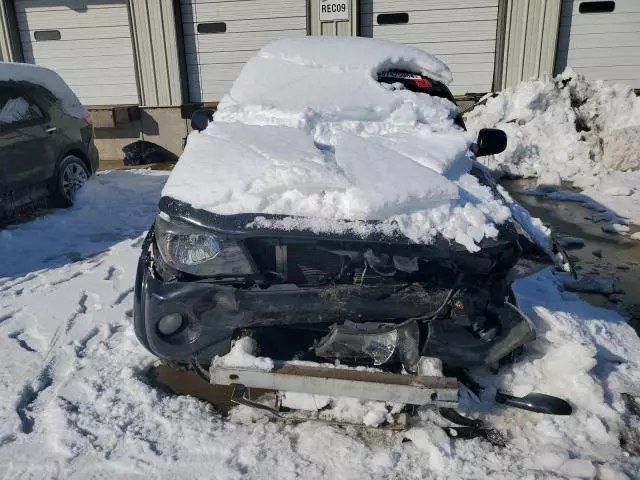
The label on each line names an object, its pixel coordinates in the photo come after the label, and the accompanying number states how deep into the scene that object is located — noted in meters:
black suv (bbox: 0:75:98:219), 5.46
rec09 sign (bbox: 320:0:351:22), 9.91
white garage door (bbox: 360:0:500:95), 9.92
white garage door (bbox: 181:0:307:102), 10.34
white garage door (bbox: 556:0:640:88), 9.62
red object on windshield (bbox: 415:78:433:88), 3.88
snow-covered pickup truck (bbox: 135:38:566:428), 2.22
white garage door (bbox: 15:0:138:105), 10.87
